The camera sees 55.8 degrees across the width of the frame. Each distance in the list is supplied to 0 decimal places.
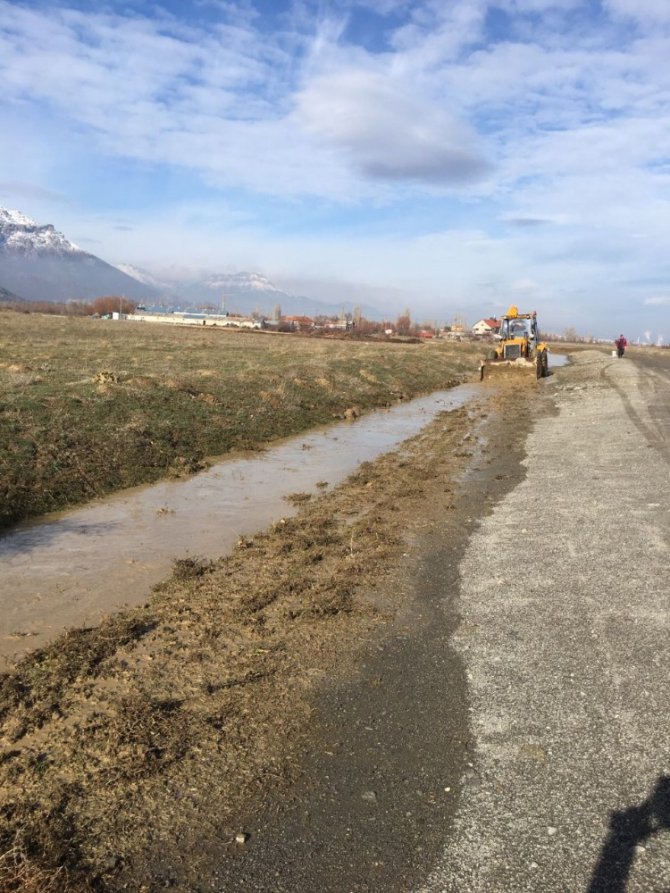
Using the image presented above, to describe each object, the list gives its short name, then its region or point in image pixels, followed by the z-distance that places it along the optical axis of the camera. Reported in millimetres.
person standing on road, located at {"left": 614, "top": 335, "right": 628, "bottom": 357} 60544
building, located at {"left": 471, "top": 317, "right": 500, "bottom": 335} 179650
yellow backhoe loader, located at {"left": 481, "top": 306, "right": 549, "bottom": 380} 36281
